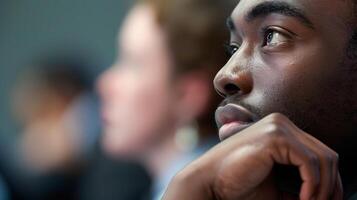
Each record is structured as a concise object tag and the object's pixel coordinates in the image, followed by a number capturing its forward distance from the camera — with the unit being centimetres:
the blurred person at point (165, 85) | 412
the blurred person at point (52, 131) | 631
